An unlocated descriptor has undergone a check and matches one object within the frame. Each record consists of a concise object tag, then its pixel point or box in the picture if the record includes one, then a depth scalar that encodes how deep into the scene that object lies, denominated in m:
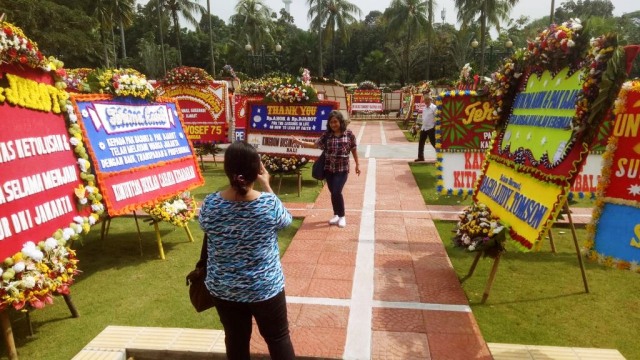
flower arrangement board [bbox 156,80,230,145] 11.54
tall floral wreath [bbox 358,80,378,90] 33.33
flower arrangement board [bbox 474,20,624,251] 3.24
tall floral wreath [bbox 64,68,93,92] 4.86
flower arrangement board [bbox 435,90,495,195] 6.21
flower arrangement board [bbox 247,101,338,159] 8.80
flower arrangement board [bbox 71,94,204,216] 4.54
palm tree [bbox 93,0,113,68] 35.03
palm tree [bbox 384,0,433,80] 40.56
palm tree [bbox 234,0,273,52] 45.22
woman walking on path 6.21
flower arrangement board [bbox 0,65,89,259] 3.30
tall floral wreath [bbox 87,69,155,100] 4.93
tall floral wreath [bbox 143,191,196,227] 5.35
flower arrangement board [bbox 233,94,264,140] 12.49
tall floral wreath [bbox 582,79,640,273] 3.15
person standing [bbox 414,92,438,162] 11.51
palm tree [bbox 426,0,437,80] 36.09
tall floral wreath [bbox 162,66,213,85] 11.37
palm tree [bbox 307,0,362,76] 39.72
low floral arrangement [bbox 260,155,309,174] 8.99
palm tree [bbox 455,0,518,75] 33.38
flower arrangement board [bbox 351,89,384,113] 29.17
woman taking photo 2.35
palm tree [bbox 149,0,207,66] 43.97
